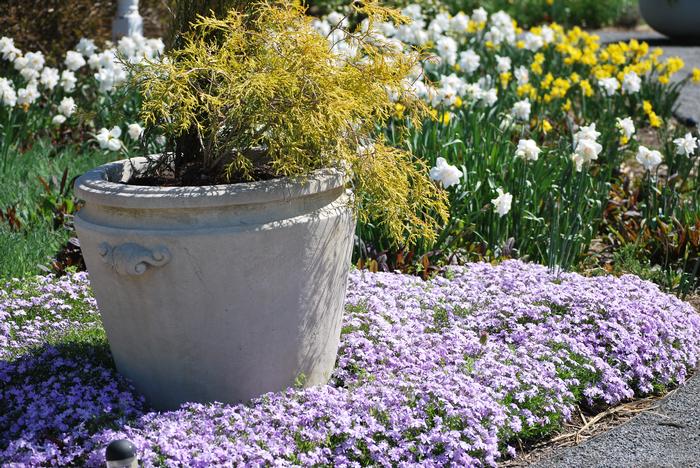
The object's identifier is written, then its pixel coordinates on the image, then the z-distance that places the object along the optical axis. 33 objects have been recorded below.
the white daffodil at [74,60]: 6.14
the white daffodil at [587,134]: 4.34
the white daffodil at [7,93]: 5.62
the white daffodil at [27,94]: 5.74
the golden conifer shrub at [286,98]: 2.86
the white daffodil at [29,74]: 5.99
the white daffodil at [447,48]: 6.53
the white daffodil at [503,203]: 4.19
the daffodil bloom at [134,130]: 4.99
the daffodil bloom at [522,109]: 5.58
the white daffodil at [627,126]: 5.02
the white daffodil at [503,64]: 6.51
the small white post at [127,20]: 7.37
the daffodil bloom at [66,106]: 5.64
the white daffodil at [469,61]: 6.49
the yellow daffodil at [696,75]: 6.64
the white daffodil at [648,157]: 4.69
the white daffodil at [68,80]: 6.06
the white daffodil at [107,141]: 4.79
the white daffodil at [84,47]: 6.34
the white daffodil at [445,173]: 3.99
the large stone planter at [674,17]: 12.54
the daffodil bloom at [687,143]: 4.89
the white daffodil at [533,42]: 7.29
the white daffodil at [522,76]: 6.36
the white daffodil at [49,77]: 6.04
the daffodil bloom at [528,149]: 4.47
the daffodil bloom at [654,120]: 5.76
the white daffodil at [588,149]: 4.27
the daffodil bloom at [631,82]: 6.07
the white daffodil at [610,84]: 5.84
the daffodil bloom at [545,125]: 5.50
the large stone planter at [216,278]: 2.76
